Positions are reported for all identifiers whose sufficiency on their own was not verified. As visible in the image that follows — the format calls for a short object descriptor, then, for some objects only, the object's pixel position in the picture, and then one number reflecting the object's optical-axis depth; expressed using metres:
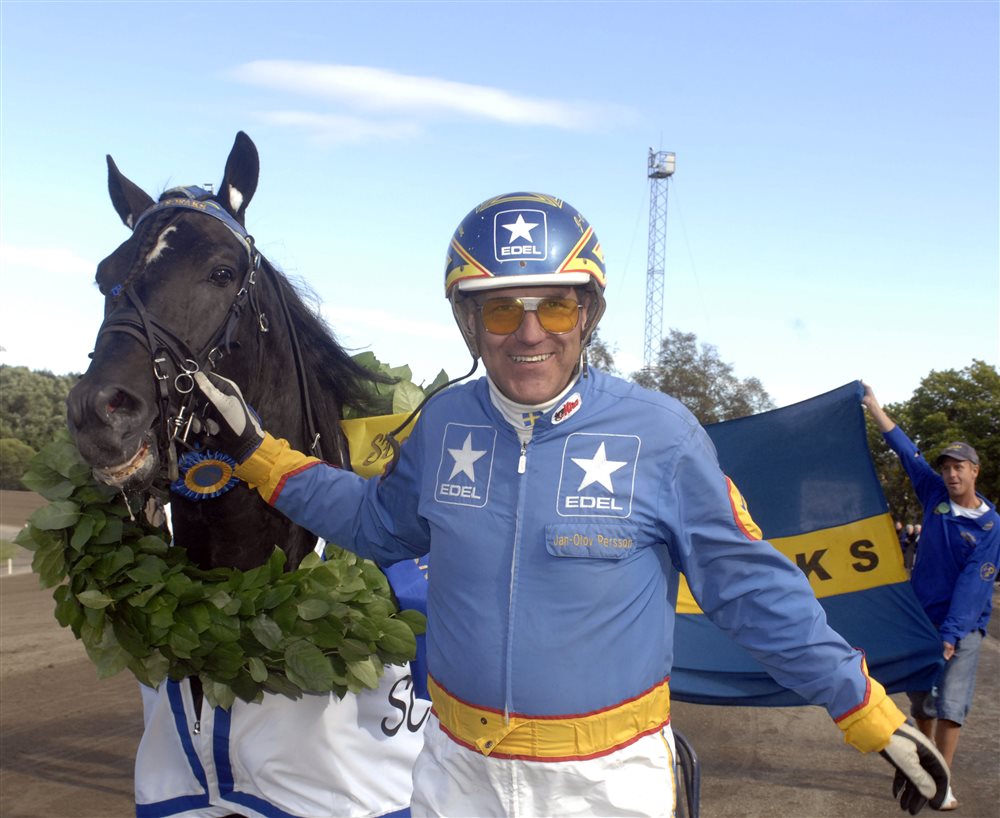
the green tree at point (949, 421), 23.77
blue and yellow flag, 5.10
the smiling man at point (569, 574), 2.13
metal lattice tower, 38.59
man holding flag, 5.39
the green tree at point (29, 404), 30.30
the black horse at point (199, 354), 2.38
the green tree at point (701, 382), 26.56
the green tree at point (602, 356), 23.91
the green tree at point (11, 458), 25.36
